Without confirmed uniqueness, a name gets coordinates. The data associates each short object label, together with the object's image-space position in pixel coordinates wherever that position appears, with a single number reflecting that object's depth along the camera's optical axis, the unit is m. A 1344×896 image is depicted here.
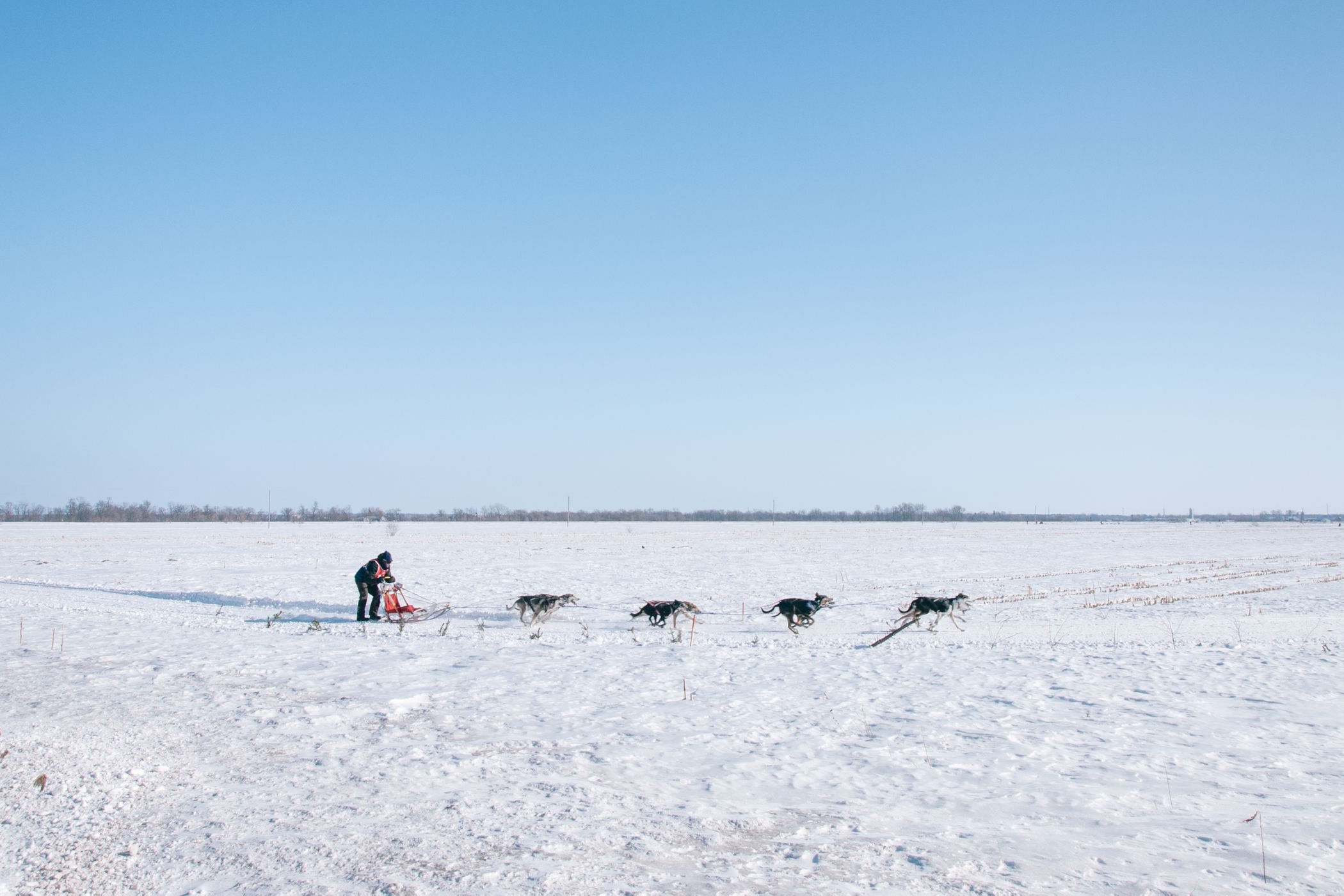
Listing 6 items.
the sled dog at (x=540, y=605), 17.98
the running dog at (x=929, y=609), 17.03
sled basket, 18.42
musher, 18.30
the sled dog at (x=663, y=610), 17.11
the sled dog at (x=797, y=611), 17.39
